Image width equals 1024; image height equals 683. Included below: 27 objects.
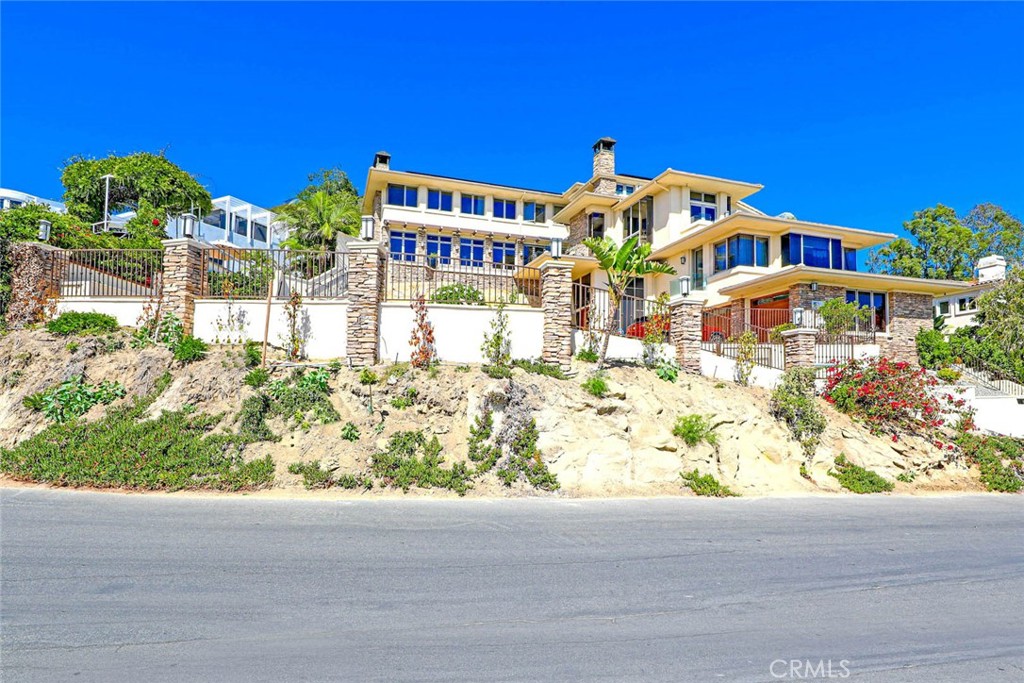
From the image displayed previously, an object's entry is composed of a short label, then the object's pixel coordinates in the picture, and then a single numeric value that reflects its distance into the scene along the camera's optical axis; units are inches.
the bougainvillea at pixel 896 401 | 617.9
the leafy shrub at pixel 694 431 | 541.6
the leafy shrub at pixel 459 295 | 622.2
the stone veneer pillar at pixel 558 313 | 598.9
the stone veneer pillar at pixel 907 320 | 1035.3
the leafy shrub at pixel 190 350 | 549.0
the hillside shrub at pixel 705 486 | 498.3
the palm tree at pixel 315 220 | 1103.0
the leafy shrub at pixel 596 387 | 561.9
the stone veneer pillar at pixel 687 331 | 655.1
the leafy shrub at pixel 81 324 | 570.9
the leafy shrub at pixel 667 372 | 618.5
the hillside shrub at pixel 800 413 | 581.9
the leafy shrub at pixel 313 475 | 449.4
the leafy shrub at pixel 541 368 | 578.6
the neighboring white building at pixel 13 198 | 1897.1
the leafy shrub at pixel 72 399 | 498.6
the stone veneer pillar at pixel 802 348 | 693.7
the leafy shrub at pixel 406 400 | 524.1
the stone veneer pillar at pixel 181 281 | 583.8
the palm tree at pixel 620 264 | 631.8
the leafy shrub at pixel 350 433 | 489.7
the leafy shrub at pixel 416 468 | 459.2
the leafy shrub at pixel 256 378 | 530.6
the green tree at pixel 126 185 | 1353.3
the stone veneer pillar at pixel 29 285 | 592.4
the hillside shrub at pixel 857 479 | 539.0
